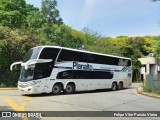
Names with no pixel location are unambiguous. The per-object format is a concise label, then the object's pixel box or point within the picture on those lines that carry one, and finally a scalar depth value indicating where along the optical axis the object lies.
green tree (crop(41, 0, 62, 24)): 18.83
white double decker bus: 9.28
